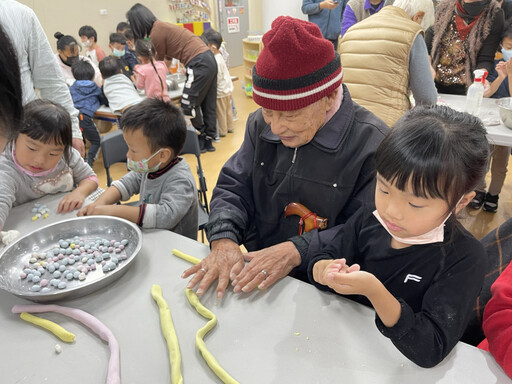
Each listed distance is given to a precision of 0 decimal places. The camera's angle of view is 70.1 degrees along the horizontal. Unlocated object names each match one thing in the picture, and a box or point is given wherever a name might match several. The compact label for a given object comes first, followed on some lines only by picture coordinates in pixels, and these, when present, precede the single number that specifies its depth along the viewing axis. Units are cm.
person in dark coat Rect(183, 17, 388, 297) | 116
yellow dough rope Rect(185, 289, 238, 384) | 83
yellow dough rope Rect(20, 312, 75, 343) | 97
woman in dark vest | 269
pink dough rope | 86
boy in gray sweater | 152
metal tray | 107
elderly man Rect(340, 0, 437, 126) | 221
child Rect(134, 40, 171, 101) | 409
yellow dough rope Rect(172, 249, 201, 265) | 125
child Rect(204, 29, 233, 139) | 524
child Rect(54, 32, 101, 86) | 480
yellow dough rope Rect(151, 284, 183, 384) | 85
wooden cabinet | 719
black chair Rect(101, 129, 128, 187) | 222
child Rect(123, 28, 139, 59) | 561
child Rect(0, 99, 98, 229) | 165
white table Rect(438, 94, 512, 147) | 220
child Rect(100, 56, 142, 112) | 391
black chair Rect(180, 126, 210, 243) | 232
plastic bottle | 228
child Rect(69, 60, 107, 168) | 412
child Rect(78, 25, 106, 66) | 607
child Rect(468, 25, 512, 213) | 270
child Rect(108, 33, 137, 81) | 573
